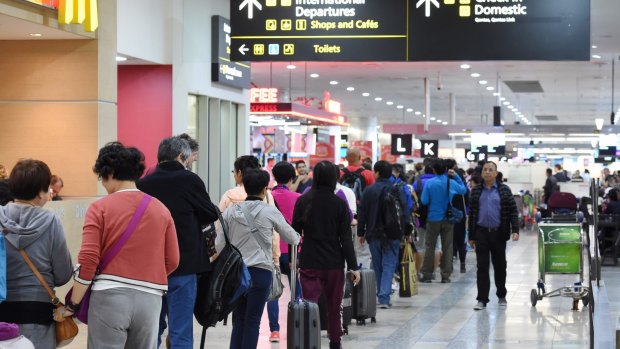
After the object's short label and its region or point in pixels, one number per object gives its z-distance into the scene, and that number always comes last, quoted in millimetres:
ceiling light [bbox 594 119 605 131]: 30281
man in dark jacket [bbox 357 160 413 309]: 10984
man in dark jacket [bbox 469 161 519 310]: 11055
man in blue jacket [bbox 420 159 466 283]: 13578
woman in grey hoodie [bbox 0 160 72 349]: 4848
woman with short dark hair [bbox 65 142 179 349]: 4926
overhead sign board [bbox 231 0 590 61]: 11398
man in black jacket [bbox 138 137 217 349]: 6121
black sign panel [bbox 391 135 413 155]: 34938
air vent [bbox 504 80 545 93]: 30347
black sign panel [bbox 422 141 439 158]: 34812
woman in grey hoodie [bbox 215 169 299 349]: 7012
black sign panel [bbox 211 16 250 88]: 14328
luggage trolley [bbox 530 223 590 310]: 11914
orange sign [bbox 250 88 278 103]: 22391
